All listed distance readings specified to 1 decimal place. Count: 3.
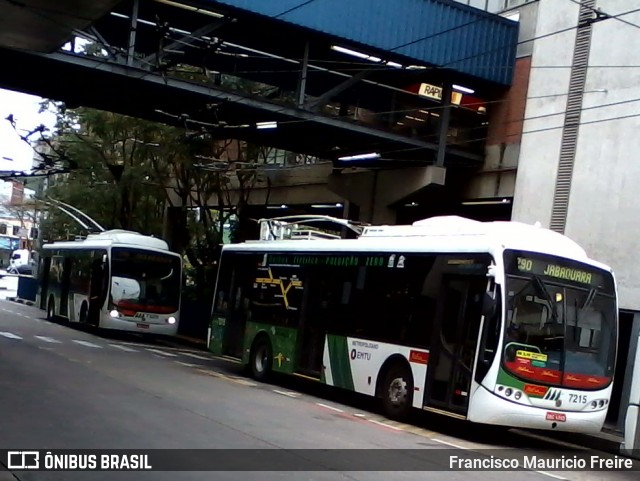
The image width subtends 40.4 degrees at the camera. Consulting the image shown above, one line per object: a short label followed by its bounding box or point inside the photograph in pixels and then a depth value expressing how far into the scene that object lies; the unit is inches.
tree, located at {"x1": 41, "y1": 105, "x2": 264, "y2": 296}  1238.3
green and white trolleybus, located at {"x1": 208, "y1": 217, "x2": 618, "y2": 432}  513.3
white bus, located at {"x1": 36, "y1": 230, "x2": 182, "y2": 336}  1078.4
